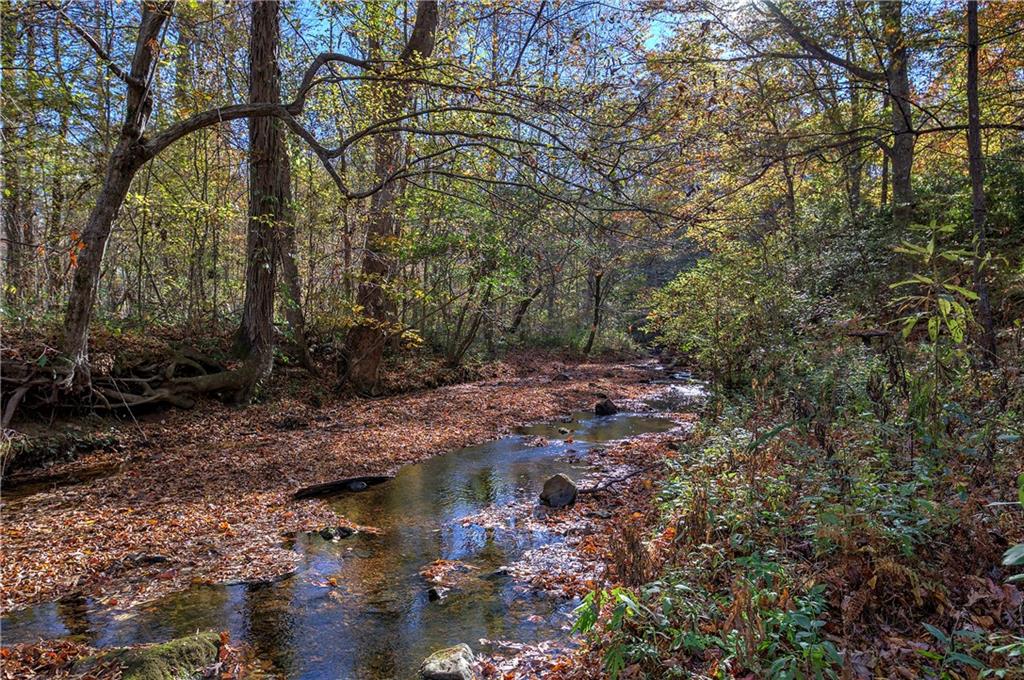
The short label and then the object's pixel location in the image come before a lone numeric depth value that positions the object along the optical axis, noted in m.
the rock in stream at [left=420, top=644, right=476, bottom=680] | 3.68
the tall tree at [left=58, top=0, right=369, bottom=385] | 6.39
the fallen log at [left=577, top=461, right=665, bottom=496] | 7.59
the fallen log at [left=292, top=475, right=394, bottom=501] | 7.43
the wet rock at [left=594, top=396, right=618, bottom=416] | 13.66
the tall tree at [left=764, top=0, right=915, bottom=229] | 7.73
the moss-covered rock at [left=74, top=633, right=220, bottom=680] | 3.38
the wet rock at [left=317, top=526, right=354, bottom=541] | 6.20
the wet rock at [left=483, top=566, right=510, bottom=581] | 5.39
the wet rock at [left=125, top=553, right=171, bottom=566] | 5.36
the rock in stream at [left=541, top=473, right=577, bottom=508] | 7.29
